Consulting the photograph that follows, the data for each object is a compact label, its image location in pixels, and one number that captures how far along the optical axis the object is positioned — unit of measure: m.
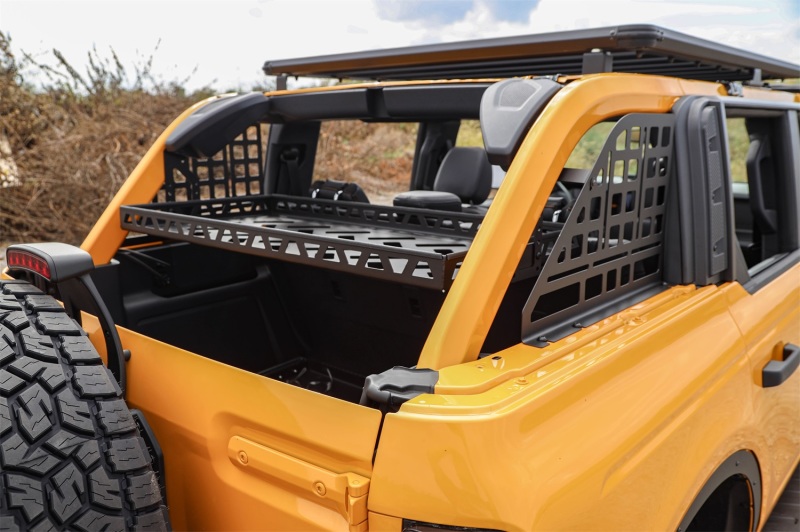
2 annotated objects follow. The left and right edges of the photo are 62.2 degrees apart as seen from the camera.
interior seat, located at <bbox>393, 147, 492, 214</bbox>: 4.44
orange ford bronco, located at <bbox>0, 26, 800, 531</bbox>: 1.28
